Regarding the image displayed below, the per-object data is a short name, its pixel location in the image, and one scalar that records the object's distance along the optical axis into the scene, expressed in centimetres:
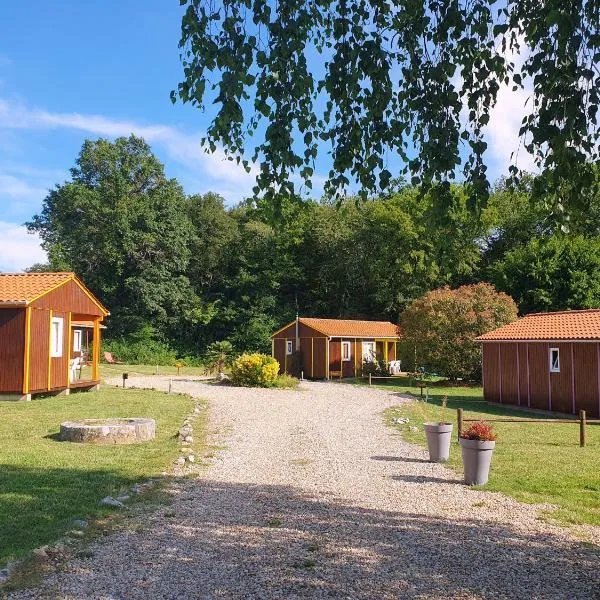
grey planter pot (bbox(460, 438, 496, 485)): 847
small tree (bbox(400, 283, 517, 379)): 2933
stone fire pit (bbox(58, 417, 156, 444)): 1083
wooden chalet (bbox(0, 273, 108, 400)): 1766
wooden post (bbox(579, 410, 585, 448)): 1254
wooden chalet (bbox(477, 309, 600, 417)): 1877
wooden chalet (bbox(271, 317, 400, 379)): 3331
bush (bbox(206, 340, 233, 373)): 3197
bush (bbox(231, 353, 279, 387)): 2575
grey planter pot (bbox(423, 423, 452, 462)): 1016
